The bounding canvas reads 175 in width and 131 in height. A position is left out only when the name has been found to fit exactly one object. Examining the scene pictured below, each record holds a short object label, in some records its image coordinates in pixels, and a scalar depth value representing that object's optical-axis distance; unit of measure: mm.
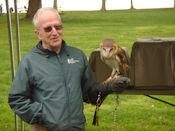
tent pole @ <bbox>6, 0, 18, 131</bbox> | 5223
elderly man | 3291
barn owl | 4231
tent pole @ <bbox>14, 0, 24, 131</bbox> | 5426
